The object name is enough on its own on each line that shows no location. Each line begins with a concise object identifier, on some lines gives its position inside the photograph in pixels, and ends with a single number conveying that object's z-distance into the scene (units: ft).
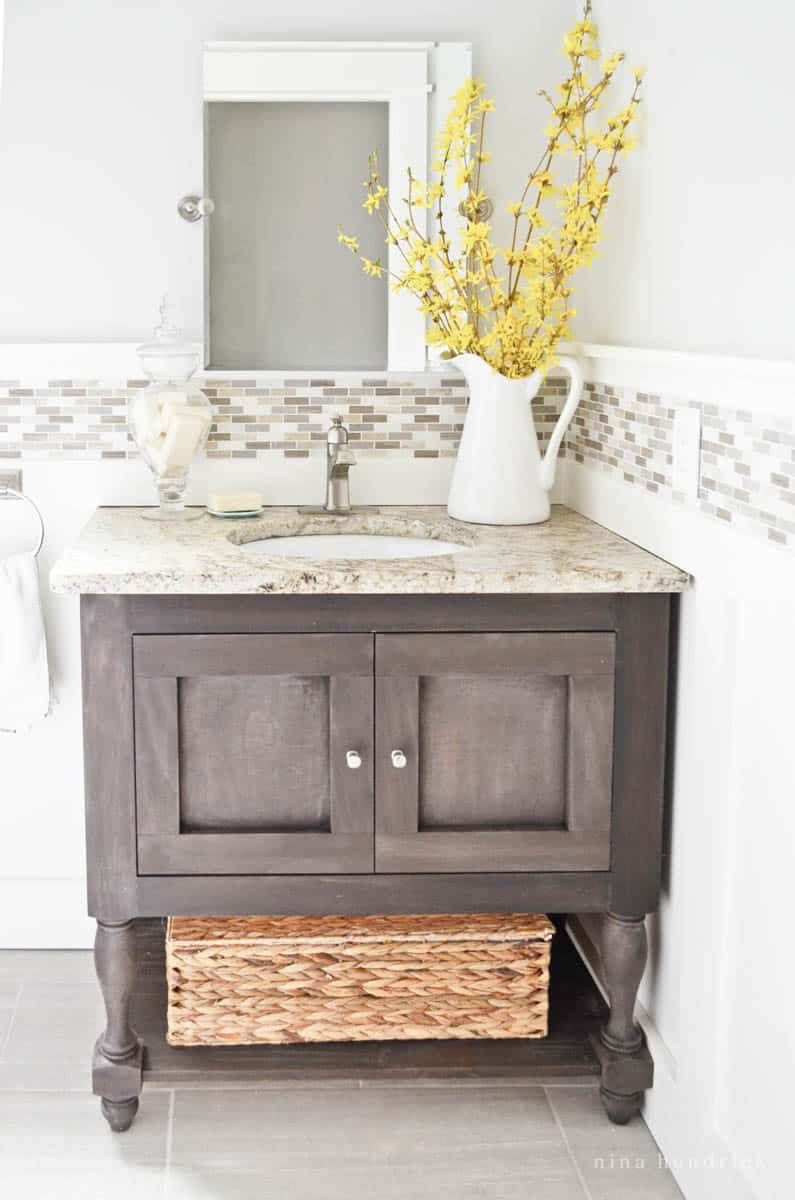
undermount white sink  7.32
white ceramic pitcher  7.20
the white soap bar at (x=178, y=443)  7.35
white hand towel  7.61
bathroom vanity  6.01
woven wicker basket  6.82
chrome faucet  7.52
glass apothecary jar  7.38
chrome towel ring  7.97
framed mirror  7.70
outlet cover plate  5.82
